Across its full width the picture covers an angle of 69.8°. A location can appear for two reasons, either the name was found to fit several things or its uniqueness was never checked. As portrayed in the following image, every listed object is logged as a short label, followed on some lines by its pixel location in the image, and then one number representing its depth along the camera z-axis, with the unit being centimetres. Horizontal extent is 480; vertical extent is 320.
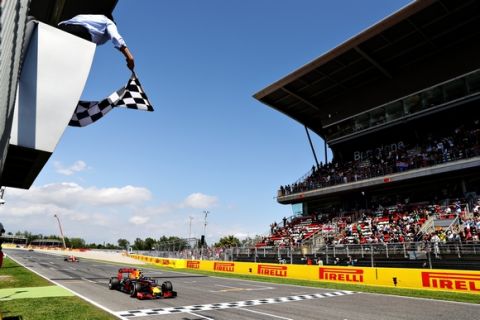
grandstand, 2144
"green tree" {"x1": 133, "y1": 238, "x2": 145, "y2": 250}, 11125
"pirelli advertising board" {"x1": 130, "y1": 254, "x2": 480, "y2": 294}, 1404
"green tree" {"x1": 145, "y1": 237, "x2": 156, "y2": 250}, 10719
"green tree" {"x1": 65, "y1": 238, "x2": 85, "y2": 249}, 13420
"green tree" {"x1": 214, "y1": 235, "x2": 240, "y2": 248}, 7488
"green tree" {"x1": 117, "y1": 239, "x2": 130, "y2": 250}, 13914
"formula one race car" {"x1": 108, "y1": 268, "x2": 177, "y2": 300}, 1214
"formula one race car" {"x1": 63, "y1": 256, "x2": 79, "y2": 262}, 3834
